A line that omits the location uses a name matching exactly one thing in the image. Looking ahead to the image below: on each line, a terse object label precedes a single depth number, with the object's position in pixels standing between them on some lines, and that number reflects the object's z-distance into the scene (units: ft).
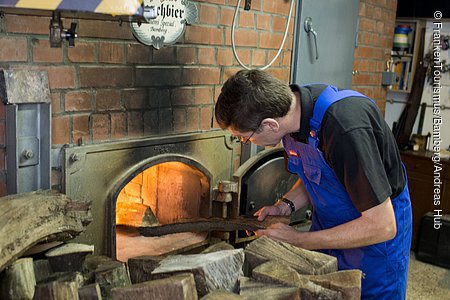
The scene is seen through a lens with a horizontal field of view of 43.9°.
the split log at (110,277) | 5.83
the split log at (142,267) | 6.03
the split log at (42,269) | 6.04
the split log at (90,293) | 5.11
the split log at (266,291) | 5.08
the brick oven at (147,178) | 7.13
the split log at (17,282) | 5.50
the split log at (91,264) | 5.94
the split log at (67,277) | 5.69
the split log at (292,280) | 5.12
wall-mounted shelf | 16.60
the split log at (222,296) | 4.88
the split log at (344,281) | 5.15
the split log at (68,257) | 6.18
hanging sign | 7.43
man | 6.07
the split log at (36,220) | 5.46
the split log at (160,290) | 4.75
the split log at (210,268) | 5.25
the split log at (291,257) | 5.67
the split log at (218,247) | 6.58
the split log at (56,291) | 4.90
